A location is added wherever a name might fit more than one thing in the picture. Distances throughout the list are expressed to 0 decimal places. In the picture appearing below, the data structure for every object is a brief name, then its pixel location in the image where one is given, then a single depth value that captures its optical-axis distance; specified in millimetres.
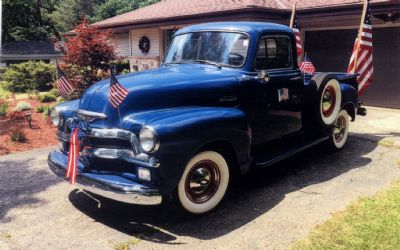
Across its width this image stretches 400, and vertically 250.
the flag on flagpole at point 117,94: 4199
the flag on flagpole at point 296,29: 9719
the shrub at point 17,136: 8227
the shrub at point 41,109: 11255
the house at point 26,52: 36156
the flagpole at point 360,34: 8375
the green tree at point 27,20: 43688
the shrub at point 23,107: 11782
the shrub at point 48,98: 13891
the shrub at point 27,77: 20234
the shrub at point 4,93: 15984
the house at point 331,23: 11219
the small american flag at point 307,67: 9266
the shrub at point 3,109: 10648
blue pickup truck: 3998
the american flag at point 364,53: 8398
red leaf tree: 10531
